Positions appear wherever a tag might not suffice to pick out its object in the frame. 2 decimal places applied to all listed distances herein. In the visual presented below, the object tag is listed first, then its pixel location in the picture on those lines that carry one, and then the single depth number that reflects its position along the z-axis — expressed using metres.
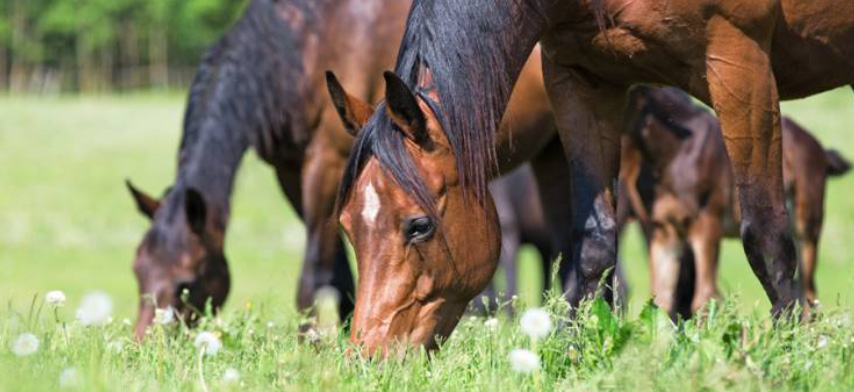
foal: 20.20
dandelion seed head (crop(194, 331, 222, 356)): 7.60
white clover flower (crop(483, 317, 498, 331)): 9.19
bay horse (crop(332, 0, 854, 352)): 8.45
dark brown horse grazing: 15.32
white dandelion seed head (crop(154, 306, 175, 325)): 9.73
